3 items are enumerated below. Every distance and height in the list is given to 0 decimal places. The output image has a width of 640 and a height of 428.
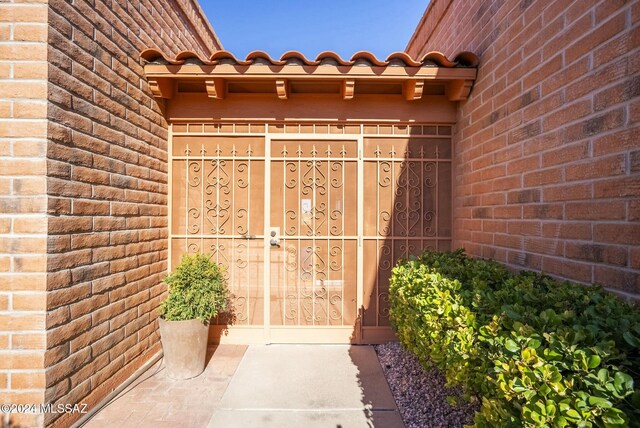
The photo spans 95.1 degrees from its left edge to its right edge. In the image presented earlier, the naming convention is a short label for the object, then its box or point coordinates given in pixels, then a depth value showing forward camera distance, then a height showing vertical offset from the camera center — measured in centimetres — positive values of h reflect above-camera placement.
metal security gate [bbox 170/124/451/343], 357 +0
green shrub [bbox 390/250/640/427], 88 -52
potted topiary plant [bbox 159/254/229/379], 279 -102
